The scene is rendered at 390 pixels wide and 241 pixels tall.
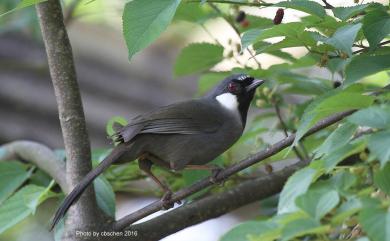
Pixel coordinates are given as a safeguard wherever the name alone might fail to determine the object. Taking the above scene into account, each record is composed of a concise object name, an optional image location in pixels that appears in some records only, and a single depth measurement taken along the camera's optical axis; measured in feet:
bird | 21.83
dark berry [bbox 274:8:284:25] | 16.85
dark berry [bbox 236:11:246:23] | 21.06
